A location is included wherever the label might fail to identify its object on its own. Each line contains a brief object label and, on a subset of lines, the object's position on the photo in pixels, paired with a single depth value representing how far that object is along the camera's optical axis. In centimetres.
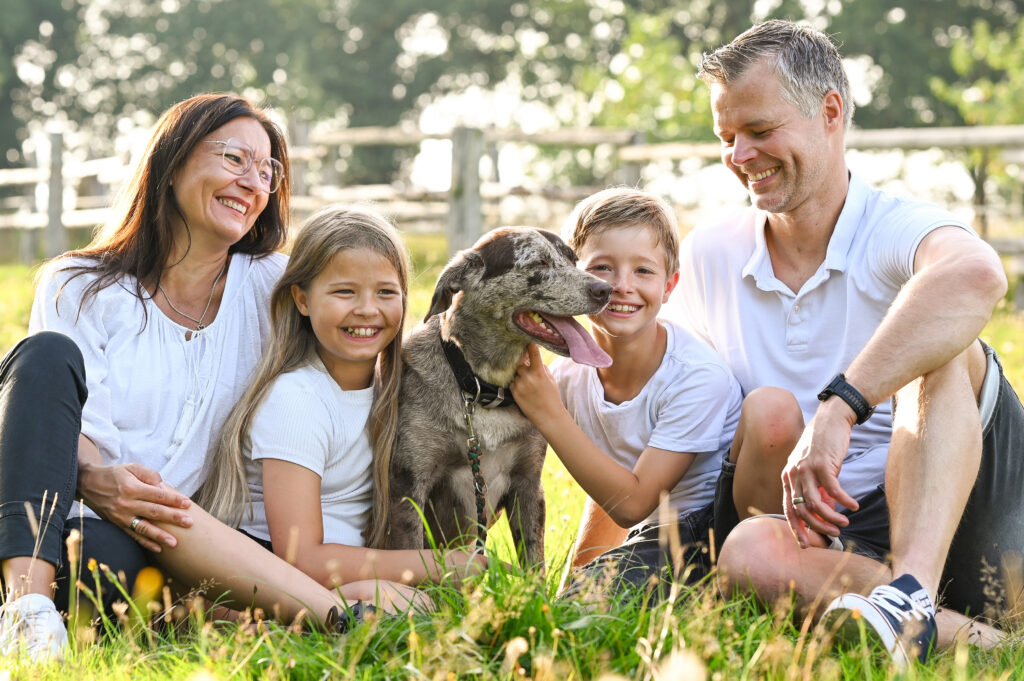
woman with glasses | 286
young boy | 340
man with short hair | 280
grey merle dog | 351
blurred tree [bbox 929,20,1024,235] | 1666
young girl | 322
